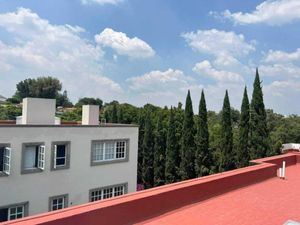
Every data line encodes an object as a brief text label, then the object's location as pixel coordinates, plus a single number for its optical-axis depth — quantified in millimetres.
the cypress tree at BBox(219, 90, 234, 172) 16649
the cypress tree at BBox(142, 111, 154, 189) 20039
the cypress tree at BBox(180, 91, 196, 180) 17646
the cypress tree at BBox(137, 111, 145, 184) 20579
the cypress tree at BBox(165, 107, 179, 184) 18362
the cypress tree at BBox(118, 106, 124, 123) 24512
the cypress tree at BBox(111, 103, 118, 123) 24111
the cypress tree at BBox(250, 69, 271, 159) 16426
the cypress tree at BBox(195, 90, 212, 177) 17235
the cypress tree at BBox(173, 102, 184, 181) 18549
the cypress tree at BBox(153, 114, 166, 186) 19371
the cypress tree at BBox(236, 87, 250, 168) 16438
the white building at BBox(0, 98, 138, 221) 9586
